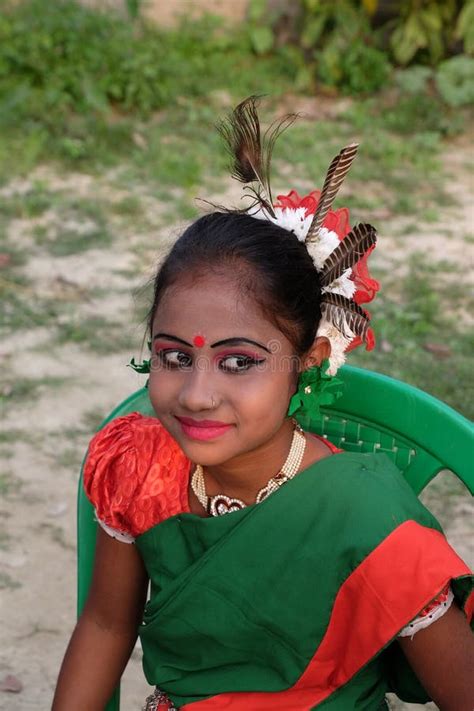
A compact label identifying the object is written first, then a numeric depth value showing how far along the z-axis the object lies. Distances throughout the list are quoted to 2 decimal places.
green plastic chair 2.03
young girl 1.88
